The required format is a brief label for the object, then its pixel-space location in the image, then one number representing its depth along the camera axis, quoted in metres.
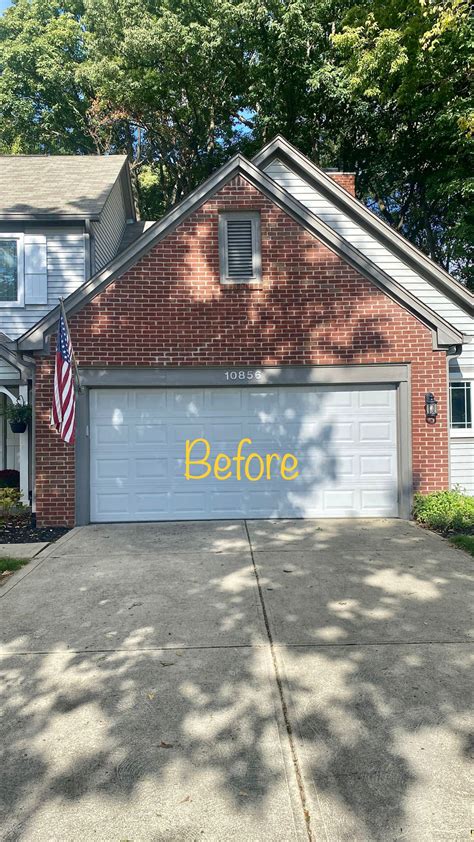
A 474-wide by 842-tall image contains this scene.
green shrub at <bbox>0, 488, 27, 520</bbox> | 9.75
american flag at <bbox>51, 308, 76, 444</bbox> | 7.75
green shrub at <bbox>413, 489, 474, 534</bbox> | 8.03
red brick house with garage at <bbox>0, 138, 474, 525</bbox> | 9.08
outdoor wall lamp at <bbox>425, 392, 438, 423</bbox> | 9.08
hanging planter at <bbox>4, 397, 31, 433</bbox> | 10.67
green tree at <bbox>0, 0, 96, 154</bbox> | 24.89
